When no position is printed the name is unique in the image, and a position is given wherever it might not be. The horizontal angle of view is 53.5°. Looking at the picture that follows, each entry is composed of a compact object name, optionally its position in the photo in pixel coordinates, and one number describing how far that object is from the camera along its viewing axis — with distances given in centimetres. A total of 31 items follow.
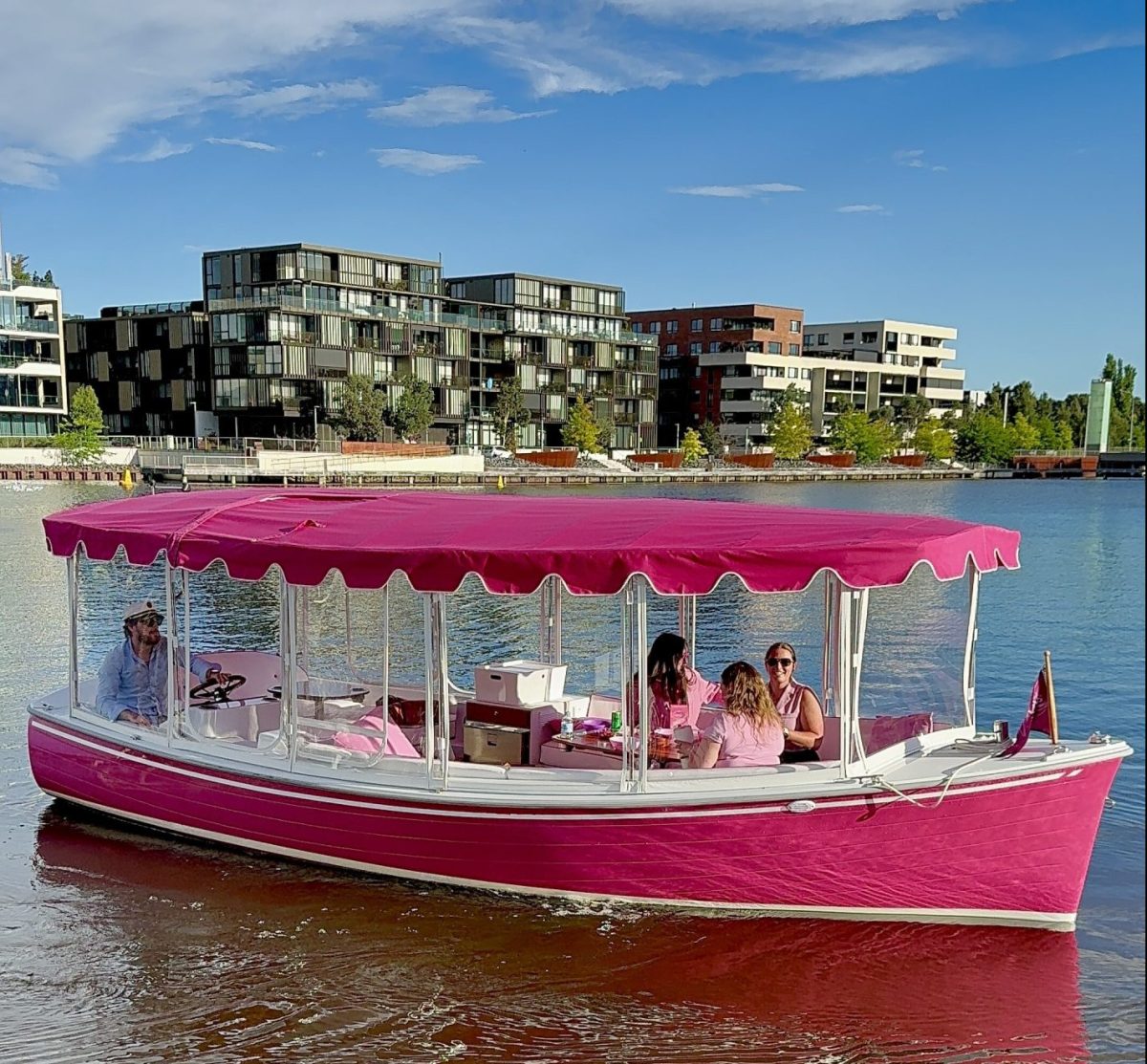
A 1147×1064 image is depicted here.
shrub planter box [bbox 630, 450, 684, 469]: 10544
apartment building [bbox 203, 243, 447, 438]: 8694
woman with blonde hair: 930
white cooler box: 1048
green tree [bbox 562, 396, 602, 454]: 9969
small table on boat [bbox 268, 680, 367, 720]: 1177
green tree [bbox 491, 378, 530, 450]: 9812
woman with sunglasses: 978
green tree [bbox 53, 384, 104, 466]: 7706
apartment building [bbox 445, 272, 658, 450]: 10219
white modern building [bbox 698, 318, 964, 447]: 12312
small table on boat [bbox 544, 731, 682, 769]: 976
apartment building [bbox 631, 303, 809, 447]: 12319
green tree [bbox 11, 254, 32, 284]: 9156
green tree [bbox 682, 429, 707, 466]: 10669
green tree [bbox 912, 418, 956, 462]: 12662
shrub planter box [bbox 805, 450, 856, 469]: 11531
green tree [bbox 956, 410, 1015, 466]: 13012
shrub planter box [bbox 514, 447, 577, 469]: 9394
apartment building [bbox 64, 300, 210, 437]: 9231
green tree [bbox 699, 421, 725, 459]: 11262
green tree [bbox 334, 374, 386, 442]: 8594
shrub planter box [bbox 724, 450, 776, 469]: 11294
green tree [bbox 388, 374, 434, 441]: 8875
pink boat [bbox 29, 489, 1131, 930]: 879
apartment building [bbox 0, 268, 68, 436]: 8681
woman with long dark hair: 998
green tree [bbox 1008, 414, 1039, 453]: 13538
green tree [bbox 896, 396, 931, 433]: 13112
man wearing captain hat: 1131
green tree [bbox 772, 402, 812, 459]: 11350
